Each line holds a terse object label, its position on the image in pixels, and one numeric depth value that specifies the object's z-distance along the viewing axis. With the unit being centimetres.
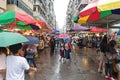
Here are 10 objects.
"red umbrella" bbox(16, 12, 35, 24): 361
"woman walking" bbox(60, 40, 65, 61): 792
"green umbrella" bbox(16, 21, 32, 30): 413
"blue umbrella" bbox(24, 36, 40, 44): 509
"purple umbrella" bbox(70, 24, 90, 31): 937
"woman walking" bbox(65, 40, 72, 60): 777
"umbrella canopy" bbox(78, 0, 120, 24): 281
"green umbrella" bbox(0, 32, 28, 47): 214
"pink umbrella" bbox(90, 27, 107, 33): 1005
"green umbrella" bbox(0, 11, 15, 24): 343
